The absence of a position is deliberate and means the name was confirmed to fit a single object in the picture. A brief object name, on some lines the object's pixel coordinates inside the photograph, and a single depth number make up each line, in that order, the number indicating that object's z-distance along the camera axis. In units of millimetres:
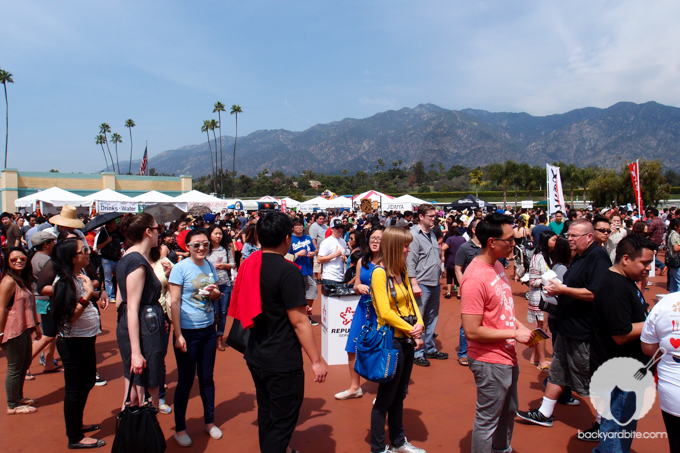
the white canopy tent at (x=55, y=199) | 20312
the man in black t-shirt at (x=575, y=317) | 3273
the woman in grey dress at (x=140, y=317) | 2828
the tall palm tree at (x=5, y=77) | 49419
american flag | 48831
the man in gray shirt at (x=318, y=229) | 9234
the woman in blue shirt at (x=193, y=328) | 3297
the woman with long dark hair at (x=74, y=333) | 3209
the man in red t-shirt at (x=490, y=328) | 2508
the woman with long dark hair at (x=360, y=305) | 3844
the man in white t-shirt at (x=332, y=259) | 6355
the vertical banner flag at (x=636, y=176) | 12197
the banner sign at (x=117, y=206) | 16188
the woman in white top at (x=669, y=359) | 2166
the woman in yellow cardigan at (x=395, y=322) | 2906
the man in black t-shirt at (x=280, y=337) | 2359
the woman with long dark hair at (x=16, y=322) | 3795
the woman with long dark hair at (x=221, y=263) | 5500
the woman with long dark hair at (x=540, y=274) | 4855
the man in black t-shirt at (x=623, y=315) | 2568
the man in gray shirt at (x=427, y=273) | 5211
